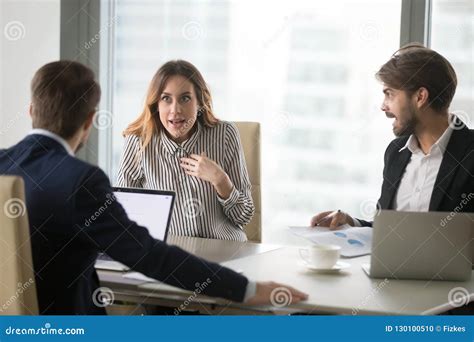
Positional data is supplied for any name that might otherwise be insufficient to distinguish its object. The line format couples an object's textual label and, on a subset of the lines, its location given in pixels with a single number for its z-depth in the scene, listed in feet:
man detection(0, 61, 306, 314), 11.55
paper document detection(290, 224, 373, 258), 15.44
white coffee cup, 13.92
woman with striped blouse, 18.25
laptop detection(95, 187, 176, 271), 15.16
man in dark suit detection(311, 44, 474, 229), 16.51
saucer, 13.94
